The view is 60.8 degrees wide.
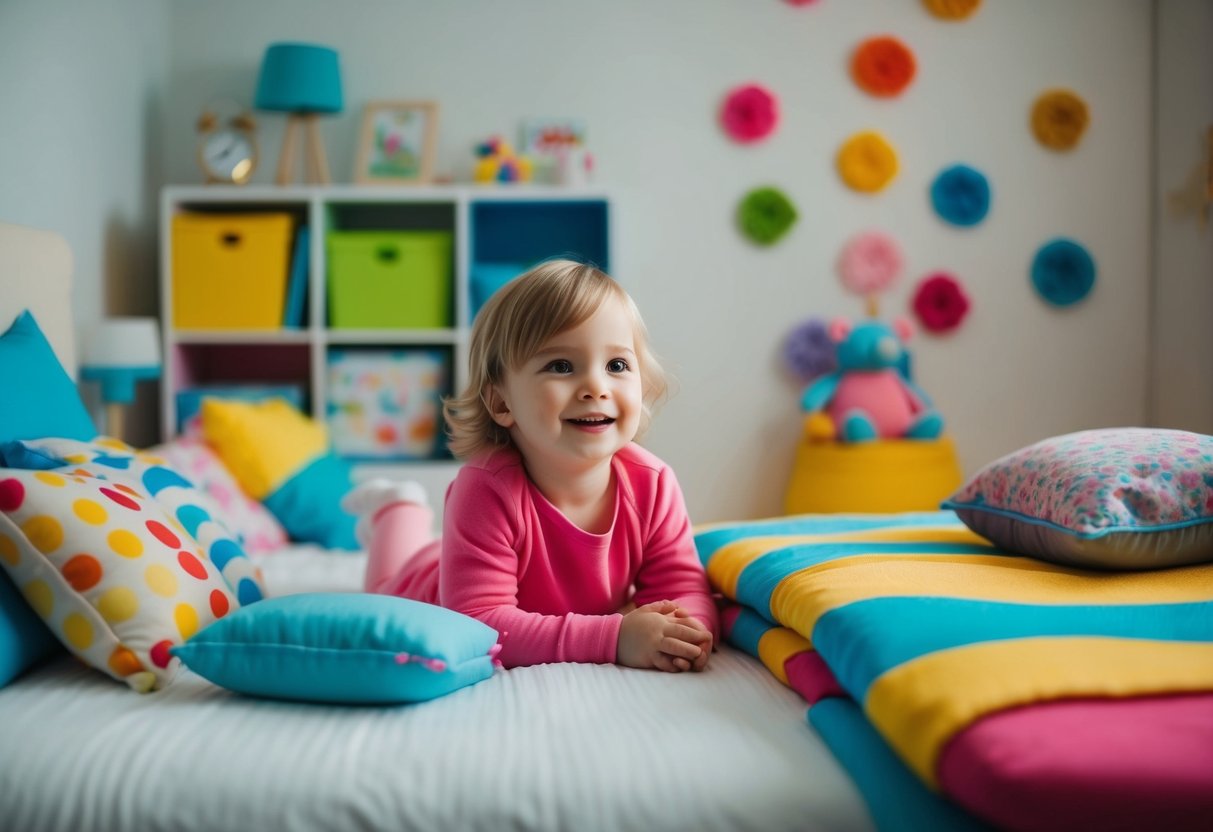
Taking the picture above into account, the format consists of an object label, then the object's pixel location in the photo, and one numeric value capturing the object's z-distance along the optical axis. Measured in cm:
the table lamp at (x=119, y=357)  247
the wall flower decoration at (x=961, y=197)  325
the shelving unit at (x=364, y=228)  290
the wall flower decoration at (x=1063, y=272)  327
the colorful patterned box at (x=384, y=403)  295
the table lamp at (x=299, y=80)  293
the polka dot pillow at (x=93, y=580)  112
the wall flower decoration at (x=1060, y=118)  325
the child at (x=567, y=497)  125
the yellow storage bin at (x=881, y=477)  289
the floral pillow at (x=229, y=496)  227
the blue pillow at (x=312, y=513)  239
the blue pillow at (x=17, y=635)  111
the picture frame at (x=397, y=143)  308
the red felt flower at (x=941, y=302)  326
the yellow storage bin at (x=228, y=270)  289
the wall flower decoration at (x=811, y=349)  324
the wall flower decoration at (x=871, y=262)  325
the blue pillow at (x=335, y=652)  102
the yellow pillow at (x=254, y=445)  244
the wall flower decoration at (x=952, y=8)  321
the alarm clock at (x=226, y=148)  298
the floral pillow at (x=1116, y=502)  124
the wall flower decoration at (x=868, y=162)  323
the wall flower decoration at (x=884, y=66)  321
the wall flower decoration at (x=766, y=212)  323
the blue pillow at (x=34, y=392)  142
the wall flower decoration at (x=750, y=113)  320
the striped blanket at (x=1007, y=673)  75
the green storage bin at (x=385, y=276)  293
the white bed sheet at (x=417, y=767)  87
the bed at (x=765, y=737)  78
